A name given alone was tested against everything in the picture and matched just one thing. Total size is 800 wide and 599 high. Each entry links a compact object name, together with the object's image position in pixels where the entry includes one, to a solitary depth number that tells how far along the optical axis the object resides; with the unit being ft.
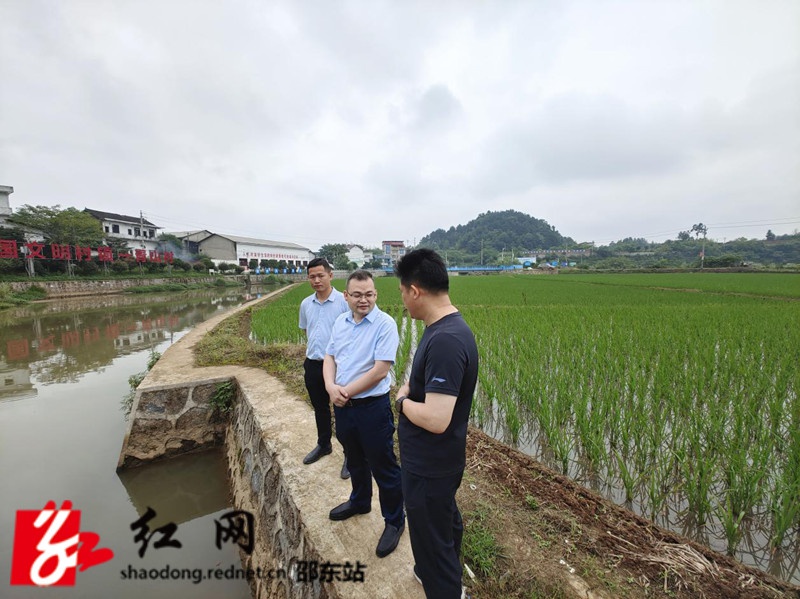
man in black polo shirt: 3.92
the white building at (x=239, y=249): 130.52
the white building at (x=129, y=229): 95.55
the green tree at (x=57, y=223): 65.10
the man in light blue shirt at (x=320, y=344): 8.07
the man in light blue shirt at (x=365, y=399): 5.63
